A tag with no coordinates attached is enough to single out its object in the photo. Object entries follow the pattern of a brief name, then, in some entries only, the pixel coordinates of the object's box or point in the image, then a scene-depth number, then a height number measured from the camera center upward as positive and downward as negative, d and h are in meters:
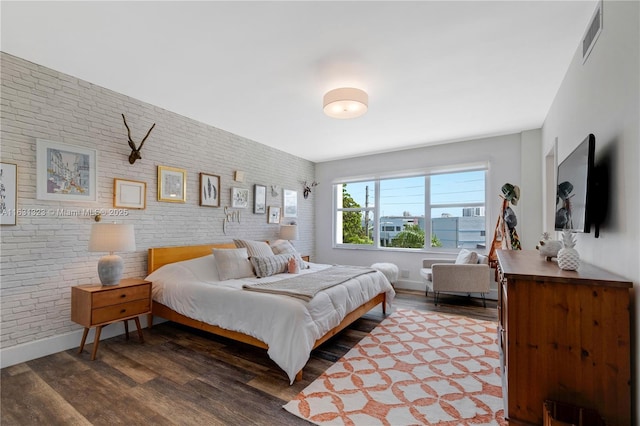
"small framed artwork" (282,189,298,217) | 5.70 +0.22
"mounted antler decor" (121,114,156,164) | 3.26 +0.71
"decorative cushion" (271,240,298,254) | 4.45 -0.53
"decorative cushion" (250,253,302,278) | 3.67 -0.66
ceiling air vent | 1.81 +1.24
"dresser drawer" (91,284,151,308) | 2.62 -0.80
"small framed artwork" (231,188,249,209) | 4.57 +0.26
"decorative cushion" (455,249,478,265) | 4.40 -0.65
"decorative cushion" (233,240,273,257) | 4.05 -0.48
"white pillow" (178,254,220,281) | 3.37 -0.66
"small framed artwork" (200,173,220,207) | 4.10 +0.34
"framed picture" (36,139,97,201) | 2.67 +0.40
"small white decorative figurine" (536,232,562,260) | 1.97 -0.22
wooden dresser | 1.28 -0.59
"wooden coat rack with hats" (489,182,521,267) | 3.81 -0.16
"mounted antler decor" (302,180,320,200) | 6.24 +0.52
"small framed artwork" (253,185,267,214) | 4.95 +0.26
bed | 2.32 -0.85
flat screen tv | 1.66 +0.17
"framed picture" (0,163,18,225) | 2.44 +0.17
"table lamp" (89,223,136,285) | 2.69 -0.30
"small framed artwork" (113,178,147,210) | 3.19 +0.22
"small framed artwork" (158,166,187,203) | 3.63 +0.37
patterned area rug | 1.88 -1.32
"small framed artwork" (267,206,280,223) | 5.26 -0.02
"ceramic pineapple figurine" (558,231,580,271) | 1.52 -0.23
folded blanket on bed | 2.63 -0.73
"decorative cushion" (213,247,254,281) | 3.47 -0.63
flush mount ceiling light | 2.87 +1.14
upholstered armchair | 4.18 -0.91
